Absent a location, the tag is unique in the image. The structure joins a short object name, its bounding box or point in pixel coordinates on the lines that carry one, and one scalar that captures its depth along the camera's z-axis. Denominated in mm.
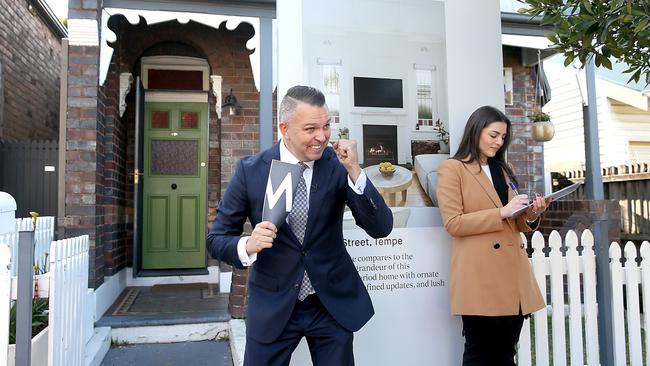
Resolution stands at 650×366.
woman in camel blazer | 2182
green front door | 6062
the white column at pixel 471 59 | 2527
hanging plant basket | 5795
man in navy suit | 1726
